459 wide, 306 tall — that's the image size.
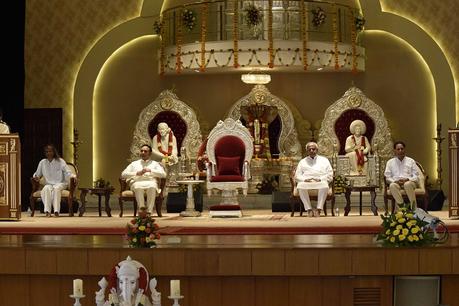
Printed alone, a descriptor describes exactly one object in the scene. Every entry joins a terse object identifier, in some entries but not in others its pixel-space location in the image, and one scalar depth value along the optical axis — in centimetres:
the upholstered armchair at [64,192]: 1658
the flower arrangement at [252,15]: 1872
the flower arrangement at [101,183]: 1897
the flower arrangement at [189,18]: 1922
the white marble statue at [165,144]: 1898
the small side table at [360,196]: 1603
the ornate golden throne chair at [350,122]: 1930
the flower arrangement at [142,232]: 1011
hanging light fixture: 1936
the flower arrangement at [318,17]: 1903
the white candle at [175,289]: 893
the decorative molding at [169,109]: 1948
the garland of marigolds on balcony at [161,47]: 1928
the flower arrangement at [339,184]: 1827
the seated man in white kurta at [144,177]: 1622
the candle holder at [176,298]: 890
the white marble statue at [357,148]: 1884
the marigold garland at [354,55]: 1906
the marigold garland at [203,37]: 1859
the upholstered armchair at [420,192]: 1598
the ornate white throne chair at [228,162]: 1584
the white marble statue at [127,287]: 893
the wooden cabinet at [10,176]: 1455
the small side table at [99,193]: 1658
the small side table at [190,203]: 1625
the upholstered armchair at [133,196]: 1633
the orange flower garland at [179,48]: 1888
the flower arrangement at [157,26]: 1967
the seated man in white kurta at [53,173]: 1661
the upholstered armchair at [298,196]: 1600
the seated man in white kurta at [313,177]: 1589
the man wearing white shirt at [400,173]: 1590
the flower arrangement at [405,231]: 1004
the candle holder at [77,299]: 903
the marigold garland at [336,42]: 1875
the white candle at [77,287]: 905
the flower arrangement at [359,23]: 1930
